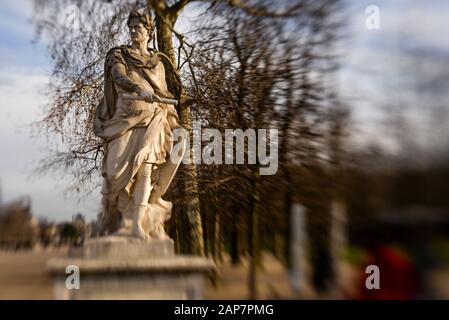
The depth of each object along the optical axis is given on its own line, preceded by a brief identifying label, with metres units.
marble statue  5.42
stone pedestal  4.98
